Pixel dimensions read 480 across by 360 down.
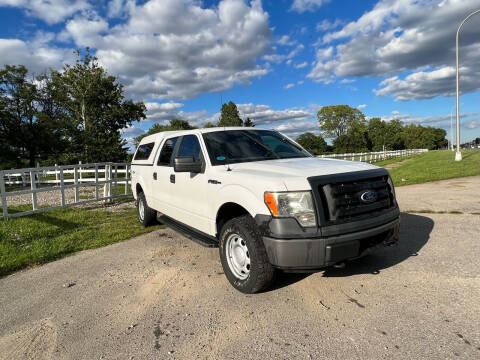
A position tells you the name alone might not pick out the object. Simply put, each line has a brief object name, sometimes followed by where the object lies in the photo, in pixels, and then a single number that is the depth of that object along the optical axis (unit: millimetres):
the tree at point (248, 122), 55719
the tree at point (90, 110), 27688
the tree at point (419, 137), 115375
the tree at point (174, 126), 81219
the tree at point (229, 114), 54781
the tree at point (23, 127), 29859
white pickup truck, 2754
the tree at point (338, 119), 81125
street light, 17738
